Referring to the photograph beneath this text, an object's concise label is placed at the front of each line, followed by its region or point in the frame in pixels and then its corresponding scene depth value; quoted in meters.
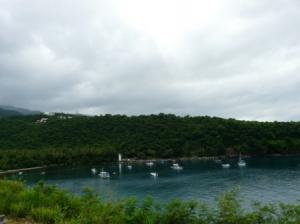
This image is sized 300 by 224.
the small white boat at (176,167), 68.17
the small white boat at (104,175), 58.90
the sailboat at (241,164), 69.71
